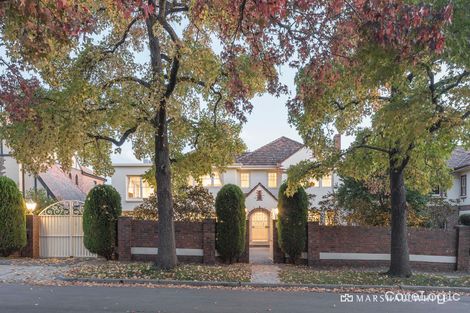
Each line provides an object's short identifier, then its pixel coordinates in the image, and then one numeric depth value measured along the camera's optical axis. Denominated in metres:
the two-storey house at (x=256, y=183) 29.67
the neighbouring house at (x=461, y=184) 28.45
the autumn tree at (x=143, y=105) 12.43
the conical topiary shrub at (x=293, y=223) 17.84
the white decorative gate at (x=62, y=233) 19.53
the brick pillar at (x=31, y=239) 19.27
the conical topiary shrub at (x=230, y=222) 17.81
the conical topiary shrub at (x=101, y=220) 18.06
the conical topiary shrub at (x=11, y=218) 18.52
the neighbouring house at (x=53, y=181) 30.97
